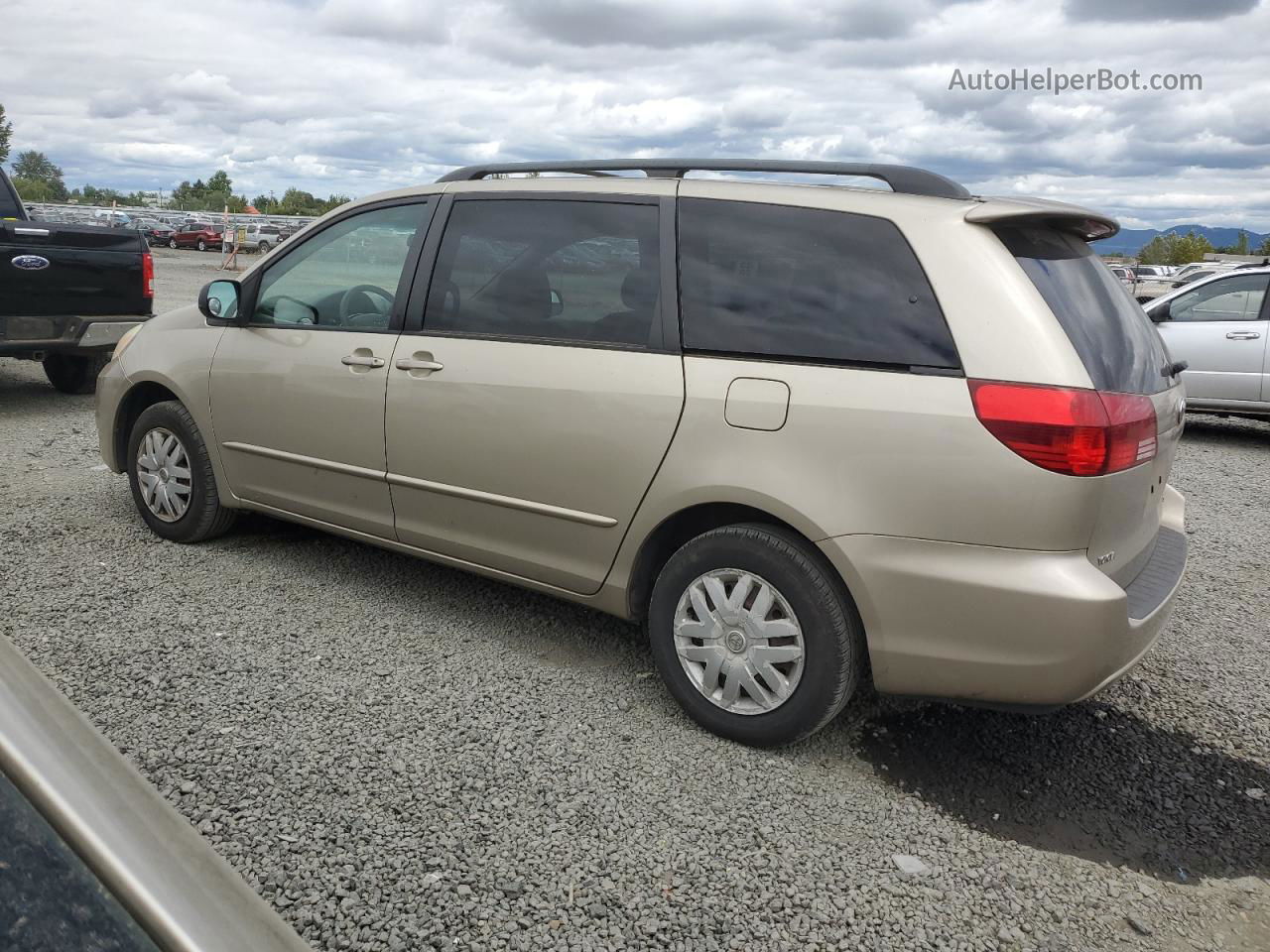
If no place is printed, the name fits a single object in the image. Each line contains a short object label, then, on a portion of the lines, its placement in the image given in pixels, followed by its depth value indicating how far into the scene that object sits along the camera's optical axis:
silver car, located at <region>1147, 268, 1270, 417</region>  9.56
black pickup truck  8.06
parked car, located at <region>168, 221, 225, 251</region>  49.88
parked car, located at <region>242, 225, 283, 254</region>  46.19
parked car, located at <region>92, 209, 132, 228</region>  44.19
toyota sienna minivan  2.91
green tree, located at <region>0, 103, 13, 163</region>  103.31
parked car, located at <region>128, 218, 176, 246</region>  51.34
